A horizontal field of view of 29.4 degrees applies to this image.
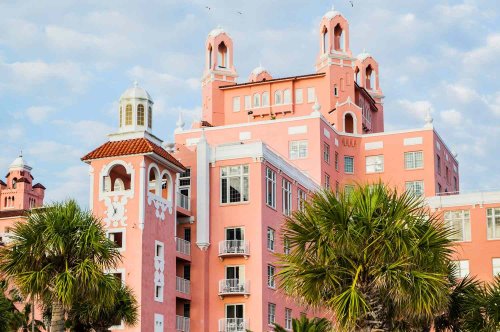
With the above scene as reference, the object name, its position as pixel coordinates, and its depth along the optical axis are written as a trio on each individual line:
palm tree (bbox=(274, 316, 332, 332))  32.75
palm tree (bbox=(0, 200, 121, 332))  37.88
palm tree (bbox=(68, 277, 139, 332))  41.06
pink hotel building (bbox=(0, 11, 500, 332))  55.84
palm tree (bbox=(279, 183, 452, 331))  34.00
